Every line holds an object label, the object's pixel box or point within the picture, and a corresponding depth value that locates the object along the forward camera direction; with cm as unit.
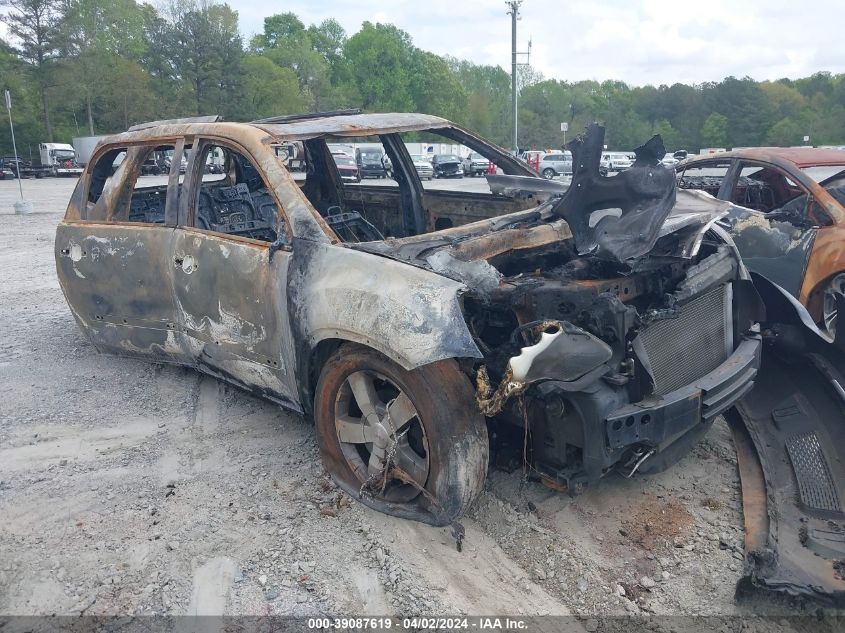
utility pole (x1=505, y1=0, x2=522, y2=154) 3441
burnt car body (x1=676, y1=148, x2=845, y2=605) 274
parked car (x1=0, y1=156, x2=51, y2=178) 3603
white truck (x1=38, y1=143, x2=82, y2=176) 3634
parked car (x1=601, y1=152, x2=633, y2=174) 3517
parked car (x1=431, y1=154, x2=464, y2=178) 3528
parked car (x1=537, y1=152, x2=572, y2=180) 3297
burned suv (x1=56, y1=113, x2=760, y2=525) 271
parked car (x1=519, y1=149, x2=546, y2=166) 3544
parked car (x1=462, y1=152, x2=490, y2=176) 3753
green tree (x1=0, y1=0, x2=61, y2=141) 4359
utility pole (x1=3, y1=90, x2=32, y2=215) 1599
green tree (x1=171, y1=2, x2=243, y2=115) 4844
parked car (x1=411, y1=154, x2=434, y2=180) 2984
